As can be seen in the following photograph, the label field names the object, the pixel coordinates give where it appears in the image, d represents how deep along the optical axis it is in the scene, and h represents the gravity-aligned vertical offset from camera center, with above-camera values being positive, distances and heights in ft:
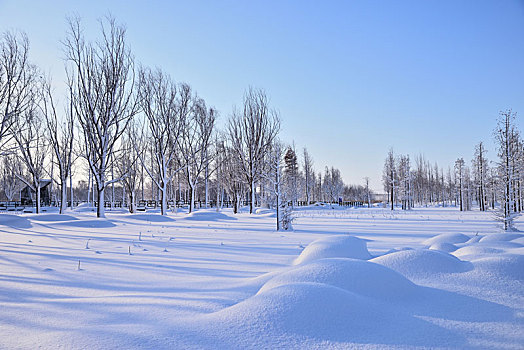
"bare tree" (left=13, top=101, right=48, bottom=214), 81.66 +14.67
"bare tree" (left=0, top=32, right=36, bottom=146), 64.59 +21.93
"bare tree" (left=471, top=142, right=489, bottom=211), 136.84 +8.48
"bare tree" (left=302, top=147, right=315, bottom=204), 185.88 +15.03
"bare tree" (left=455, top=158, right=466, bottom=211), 150.61 +8.42
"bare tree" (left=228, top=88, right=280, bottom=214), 102.83 +17.66
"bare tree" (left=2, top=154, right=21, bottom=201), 164.53 +5.37
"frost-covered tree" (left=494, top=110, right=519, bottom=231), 46.29 +0.23
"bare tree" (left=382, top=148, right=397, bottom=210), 160.43 +8.17
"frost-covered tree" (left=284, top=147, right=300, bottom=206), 174.87 +13.16
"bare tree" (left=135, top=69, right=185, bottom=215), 86.02 +20.21
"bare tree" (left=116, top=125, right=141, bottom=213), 94.45 +11.39
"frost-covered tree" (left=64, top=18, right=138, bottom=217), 64.39 +17.83
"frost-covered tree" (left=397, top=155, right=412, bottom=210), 166.83 +6.96
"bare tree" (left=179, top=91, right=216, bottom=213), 98.78 +16.32
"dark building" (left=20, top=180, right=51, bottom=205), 135.78 -0.63
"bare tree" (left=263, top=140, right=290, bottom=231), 48.75 +0.23
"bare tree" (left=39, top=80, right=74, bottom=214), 75.36 +14.69
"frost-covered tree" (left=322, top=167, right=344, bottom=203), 235.81 +3.84
